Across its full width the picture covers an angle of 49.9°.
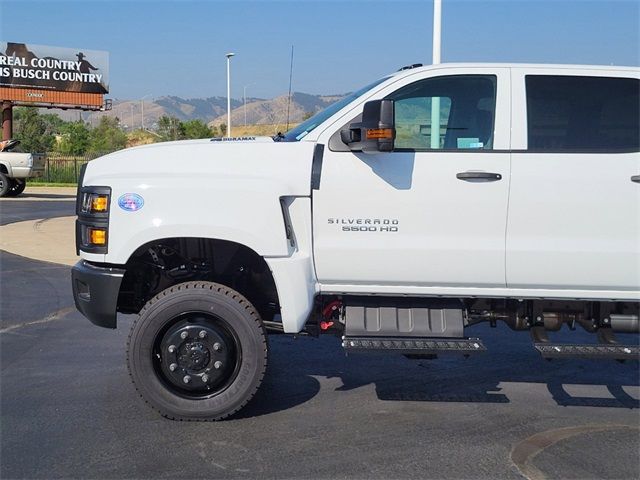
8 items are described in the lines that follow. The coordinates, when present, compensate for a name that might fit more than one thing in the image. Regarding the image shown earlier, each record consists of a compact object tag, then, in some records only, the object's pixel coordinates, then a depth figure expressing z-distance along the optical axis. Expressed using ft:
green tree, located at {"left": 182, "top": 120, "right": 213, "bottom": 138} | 154.40
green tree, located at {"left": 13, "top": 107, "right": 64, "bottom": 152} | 163.22
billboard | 135.74
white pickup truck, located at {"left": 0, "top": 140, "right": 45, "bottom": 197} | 78.95
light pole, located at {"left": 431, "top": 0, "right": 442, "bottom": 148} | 40.83
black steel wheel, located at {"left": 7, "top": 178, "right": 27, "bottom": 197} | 81.46
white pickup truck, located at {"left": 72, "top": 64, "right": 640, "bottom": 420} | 14.75
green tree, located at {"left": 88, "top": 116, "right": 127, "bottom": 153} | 176.55
